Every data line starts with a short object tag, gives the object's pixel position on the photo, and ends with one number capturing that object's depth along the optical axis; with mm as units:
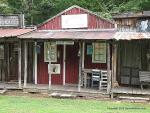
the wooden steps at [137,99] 16873
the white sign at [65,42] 18547
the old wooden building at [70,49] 18406
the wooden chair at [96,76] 18470
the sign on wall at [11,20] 21562
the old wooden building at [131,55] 19172
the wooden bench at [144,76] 18000
